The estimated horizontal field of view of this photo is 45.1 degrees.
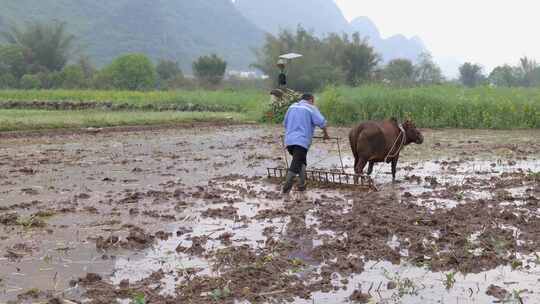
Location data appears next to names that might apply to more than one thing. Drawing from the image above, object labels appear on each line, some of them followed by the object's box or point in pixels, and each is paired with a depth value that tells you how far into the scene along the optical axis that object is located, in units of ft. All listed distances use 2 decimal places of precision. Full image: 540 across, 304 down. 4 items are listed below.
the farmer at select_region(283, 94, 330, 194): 33.94
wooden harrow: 34.99
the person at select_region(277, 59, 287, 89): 80.74
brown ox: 36.78
